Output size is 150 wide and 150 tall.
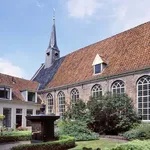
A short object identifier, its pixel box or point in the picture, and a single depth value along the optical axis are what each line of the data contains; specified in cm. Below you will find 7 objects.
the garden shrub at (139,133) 1650
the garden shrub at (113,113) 2014
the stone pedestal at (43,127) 1423
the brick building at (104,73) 2142
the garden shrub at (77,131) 1760
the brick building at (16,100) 2698
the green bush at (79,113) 2108
